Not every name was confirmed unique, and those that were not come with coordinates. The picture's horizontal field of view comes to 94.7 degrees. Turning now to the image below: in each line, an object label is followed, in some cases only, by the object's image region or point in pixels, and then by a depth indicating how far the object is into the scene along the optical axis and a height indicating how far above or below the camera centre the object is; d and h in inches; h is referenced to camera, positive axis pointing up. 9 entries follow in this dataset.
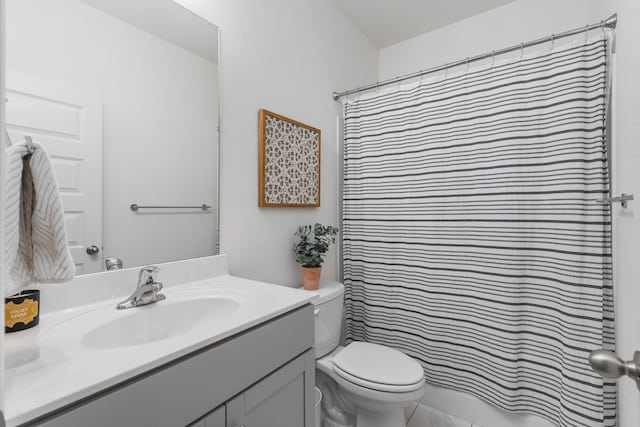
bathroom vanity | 19.8 -12.1
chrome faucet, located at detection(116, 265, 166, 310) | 35.1 -9.6
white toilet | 48.4 -28.1
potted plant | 60.9 -7.6
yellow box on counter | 26.5 -9.1
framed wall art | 56.6 +10.9
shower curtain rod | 45.1 +30.9
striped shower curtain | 48.4 -3.0
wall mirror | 31.8 +12.3
